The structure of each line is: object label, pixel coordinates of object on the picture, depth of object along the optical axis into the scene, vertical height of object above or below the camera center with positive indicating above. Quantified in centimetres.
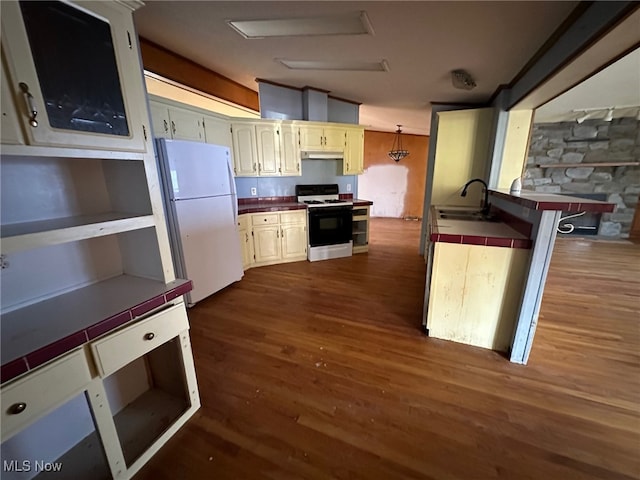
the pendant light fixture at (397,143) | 750 +89
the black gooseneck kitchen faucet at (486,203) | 307 -36
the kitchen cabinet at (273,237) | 366 -90
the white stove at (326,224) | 398 -76
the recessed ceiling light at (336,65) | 271 +117
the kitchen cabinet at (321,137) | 392 +57
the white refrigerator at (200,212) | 238 -36
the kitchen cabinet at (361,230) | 434 -94
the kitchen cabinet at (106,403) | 87 -117
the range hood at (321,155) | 405 +31
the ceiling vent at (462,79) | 270 +98
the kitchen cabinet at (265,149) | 355 +38
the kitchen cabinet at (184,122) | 244 +56
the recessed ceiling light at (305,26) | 193 +115
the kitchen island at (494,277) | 175 -77
